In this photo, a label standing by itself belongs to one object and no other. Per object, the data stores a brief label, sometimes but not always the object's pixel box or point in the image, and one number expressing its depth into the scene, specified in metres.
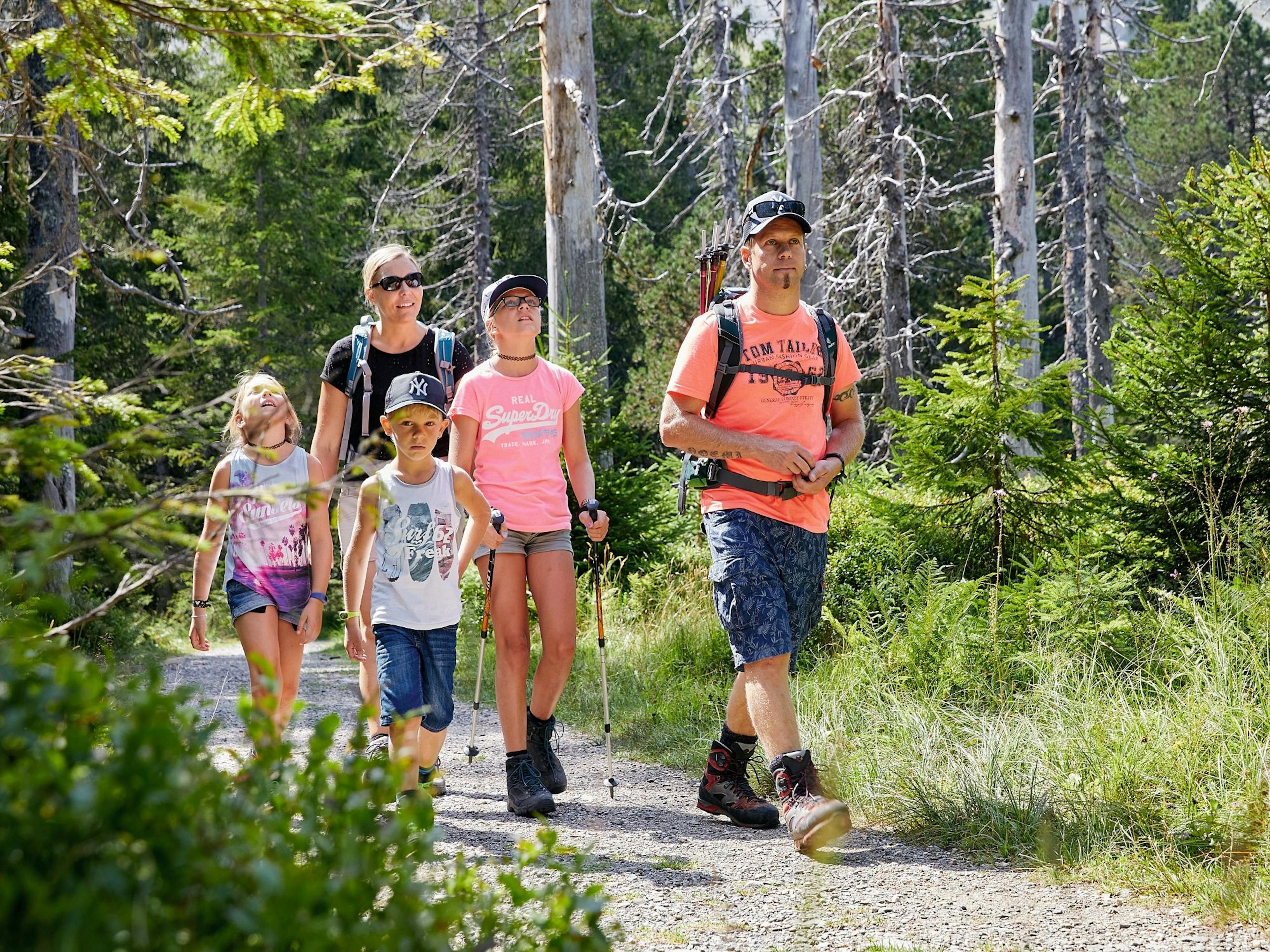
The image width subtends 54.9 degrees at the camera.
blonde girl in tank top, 5.23
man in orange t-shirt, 4.93
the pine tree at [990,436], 7.18
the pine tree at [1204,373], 6.65
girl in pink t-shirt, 5.55
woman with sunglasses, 5.66
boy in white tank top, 4.85
